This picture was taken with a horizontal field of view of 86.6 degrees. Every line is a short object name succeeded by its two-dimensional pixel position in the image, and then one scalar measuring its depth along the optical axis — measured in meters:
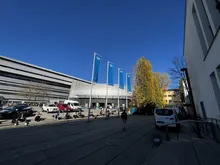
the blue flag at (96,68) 16.59
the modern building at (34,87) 49.79
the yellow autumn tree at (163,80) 46.28
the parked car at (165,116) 10.30
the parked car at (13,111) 15.77
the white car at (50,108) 25.35
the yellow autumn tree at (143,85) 31.67
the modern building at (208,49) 7.36
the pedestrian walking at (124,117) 10.69
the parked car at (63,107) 27.58
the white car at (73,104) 29.02
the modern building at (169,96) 81.15
